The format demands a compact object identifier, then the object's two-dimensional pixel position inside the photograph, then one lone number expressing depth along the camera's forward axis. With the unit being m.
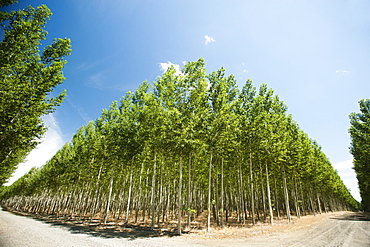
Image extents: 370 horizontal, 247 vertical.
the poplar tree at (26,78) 13.33
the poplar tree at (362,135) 29.47
